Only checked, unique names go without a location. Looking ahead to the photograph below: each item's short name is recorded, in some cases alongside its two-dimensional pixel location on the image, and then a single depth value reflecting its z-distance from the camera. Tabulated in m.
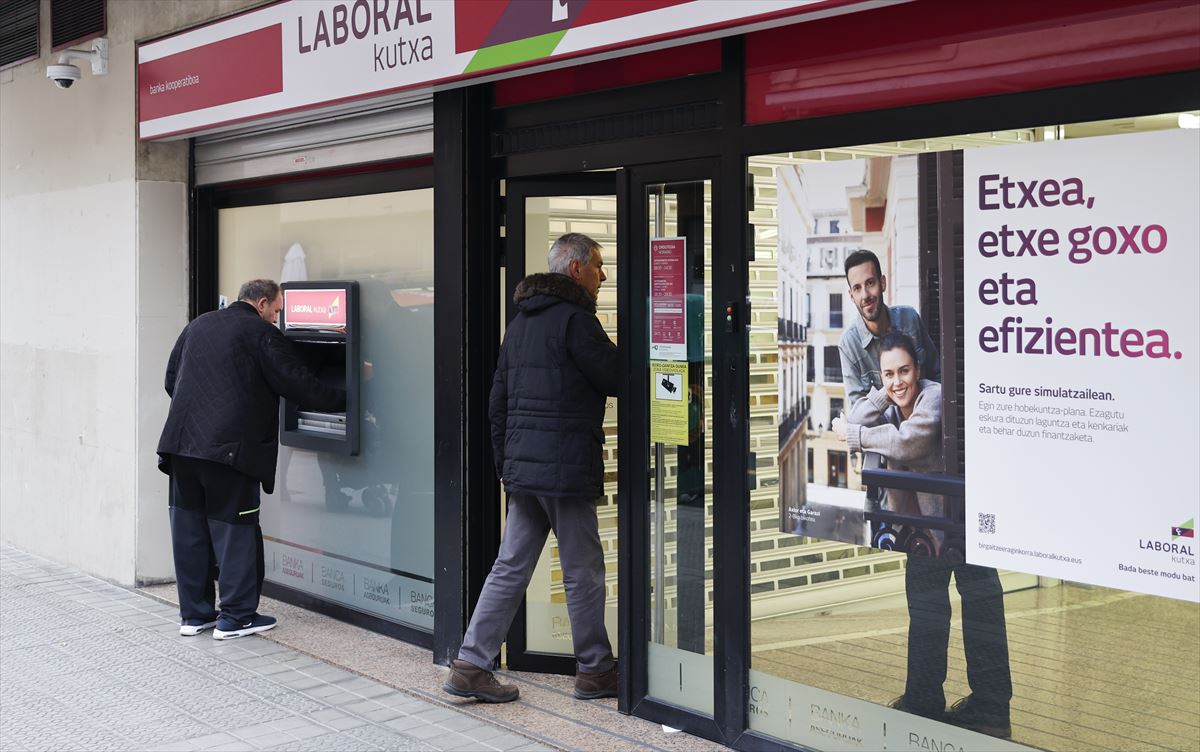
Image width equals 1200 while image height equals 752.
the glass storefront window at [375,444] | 5.80
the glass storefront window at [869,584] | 3.29
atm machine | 6.09
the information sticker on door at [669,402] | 4.50
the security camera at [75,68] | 7.14
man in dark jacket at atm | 5.80
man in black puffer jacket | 4.70
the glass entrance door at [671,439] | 4.45
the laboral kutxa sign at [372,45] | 4.10
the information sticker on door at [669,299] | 4.49
